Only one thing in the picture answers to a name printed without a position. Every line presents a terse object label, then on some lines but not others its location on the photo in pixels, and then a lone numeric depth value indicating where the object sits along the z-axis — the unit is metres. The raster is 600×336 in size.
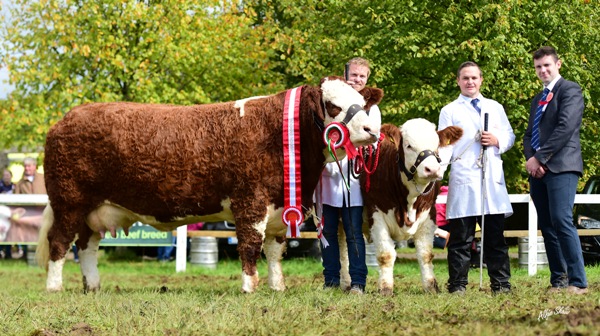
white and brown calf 7.40
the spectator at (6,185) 17.20
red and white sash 7.52
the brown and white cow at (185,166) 7.56
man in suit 7.01
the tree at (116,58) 20.31
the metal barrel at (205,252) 14.05
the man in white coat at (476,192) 7.38
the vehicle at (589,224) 12.84
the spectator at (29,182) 16.42
